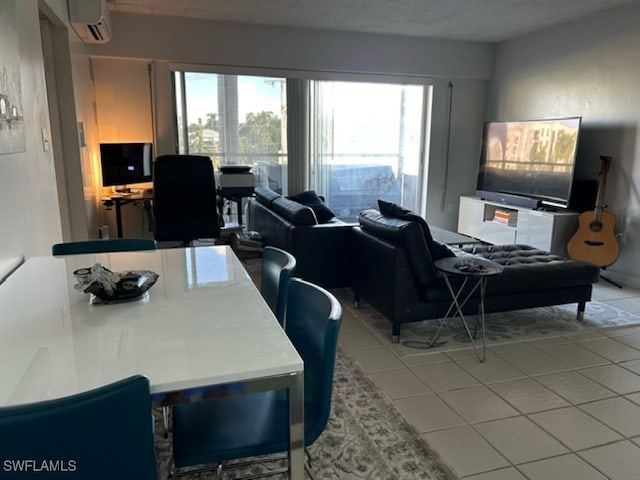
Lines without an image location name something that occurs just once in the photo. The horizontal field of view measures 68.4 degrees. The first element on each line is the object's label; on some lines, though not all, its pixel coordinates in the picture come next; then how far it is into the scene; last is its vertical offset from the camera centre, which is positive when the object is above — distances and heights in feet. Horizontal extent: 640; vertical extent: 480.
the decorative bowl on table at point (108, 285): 4.83 -1.46
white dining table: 3.34 -1.61
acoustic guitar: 14.39 -2.61
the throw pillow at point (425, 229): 9.91 -1.70
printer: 16.37 -1.23
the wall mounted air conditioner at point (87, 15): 11.62 +3.17
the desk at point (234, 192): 16.31 -1.61
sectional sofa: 9.80 -2.72
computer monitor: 15.46 -0.62
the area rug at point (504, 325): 10.19 -4.13
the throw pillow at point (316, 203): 15.38 -1.97
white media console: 15.46 -2.73
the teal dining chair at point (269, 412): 4.19 -2.61
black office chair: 11.99 -1.37
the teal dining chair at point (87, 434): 2.61 -1.68
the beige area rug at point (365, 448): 6.09 -4.14
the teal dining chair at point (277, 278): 5.67 -1.65
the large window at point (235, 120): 18.04 +0.97
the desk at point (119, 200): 15.07 -1.80
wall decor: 5.95 +0.75
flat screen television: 15.67 -0.42
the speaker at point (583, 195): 15.61 -1.51
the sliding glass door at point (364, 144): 19.84 +0.13
